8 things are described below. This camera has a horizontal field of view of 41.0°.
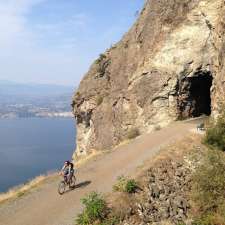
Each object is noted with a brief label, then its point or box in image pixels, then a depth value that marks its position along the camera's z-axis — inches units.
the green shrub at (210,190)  570.0
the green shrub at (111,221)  521.8
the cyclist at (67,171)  654.7
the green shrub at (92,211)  523.0
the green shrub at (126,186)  586.0
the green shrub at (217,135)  735.3
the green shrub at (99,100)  1311.8
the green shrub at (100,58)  1405.4
